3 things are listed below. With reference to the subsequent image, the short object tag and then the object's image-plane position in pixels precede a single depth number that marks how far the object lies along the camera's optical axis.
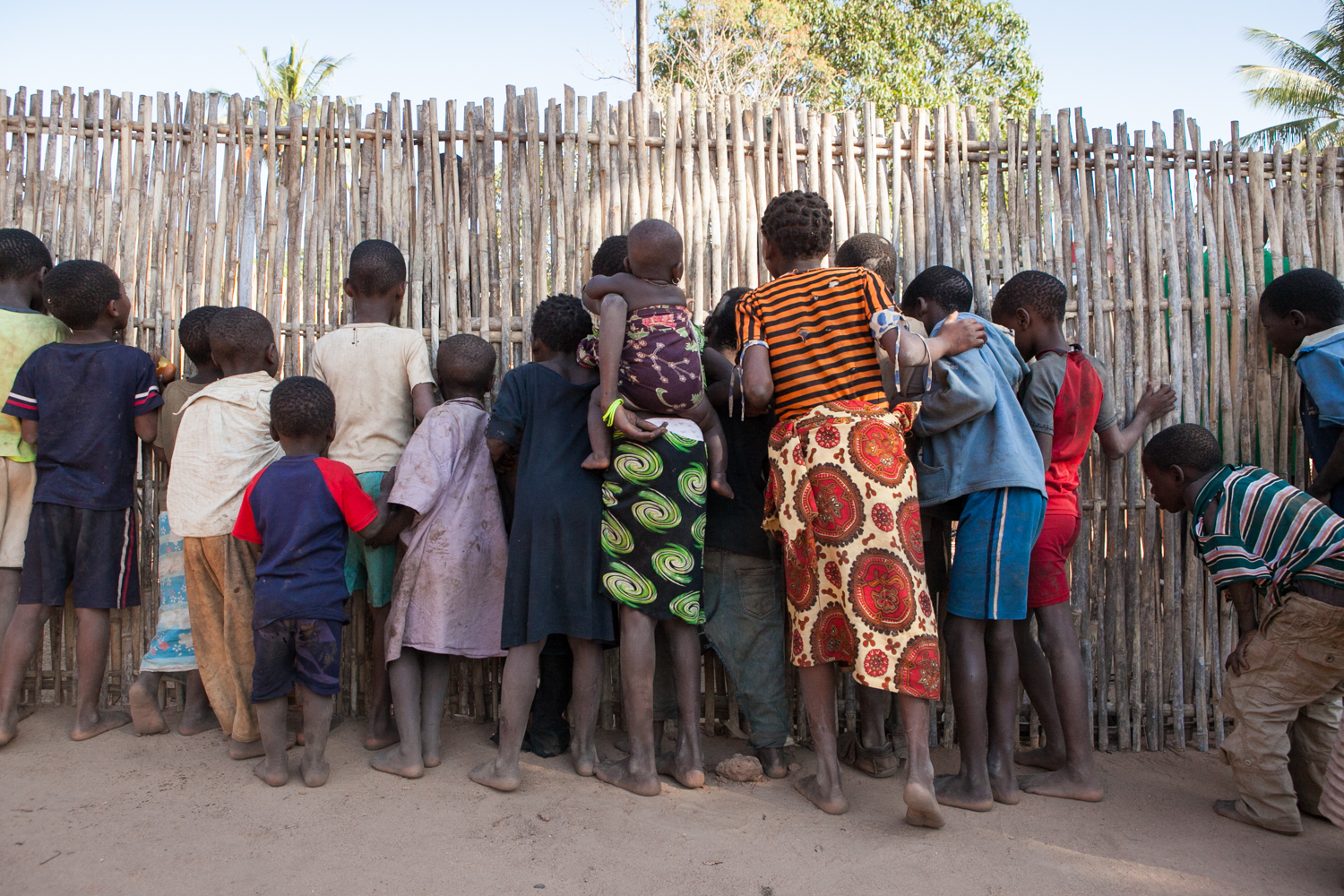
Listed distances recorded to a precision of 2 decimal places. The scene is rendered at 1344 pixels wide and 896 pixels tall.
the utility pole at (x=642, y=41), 14.21
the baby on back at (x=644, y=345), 3.19
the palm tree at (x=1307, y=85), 18.30
